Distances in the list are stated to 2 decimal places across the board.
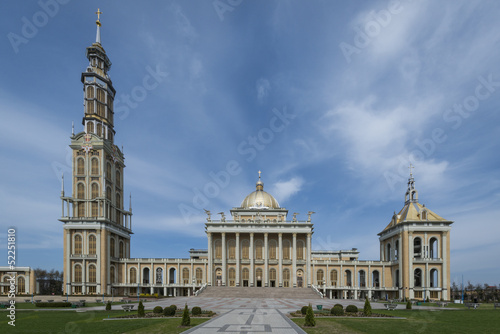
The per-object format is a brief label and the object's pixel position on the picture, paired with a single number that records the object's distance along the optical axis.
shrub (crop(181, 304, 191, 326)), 23.16
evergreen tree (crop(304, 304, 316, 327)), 23.50
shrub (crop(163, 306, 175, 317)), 30.72
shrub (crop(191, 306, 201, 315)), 29.69
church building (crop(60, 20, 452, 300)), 73.62
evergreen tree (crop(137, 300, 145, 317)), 29.94
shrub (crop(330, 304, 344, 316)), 31.78
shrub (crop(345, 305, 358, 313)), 32.72
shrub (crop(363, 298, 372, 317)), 30.92
